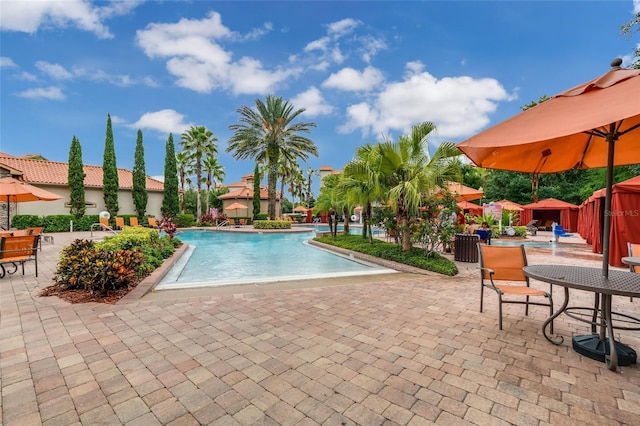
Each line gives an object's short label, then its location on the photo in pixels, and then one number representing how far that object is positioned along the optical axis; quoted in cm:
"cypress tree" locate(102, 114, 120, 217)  2317
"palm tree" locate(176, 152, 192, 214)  3406
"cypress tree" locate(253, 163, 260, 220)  3362
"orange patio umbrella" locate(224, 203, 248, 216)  2972
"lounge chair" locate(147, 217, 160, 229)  2074
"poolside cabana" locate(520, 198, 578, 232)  2086
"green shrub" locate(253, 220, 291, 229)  2358
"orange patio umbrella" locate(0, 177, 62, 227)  809
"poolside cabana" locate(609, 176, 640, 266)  811
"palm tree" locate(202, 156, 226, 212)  3259
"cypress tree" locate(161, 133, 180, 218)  2714
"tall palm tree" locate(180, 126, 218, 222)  2981
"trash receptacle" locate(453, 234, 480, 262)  867
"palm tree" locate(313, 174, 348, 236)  1543
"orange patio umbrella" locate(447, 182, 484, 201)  887
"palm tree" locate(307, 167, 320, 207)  5447
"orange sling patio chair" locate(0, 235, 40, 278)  596
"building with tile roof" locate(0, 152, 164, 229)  1992
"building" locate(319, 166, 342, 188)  5830
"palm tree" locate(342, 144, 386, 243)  895
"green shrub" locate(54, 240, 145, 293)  480
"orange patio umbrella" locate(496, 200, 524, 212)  2002
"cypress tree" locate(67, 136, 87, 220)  2117
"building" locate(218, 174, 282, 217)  3762
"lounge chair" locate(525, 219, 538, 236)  2038
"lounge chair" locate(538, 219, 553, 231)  2529
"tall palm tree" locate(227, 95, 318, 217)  2395
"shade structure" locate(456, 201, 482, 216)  1689
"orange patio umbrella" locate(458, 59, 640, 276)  211
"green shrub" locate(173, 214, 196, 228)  2678
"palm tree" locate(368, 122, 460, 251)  793
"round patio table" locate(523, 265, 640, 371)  256
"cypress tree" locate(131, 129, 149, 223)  2522
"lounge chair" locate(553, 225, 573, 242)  1534
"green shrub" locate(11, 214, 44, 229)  1828
